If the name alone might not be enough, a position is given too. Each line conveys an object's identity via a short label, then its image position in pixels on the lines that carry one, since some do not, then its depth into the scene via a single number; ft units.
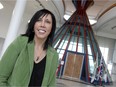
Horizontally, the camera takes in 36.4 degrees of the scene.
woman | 3.61
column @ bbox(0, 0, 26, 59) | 19.68
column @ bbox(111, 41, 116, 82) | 57.46
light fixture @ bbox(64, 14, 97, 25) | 53.86
